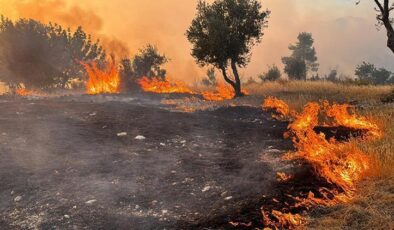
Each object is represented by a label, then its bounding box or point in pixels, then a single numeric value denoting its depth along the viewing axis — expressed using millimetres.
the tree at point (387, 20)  19953
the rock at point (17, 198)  8327
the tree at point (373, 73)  57938
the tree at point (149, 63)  43844
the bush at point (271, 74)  46000
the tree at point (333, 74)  60600
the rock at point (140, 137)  13617
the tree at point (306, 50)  78562
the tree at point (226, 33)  26656
